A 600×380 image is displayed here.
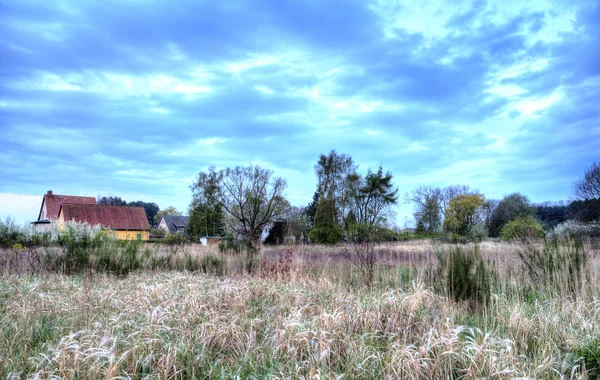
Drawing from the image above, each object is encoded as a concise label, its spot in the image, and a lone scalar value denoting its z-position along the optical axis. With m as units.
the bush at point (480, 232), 19.95
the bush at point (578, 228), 15.77
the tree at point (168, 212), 60.30
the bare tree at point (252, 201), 28.70
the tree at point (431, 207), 32.56
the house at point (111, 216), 30.56
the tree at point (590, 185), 21.31
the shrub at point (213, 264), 8.64
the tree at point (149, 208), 66.60
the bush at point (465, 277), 5.16
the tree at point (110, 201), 58.88
